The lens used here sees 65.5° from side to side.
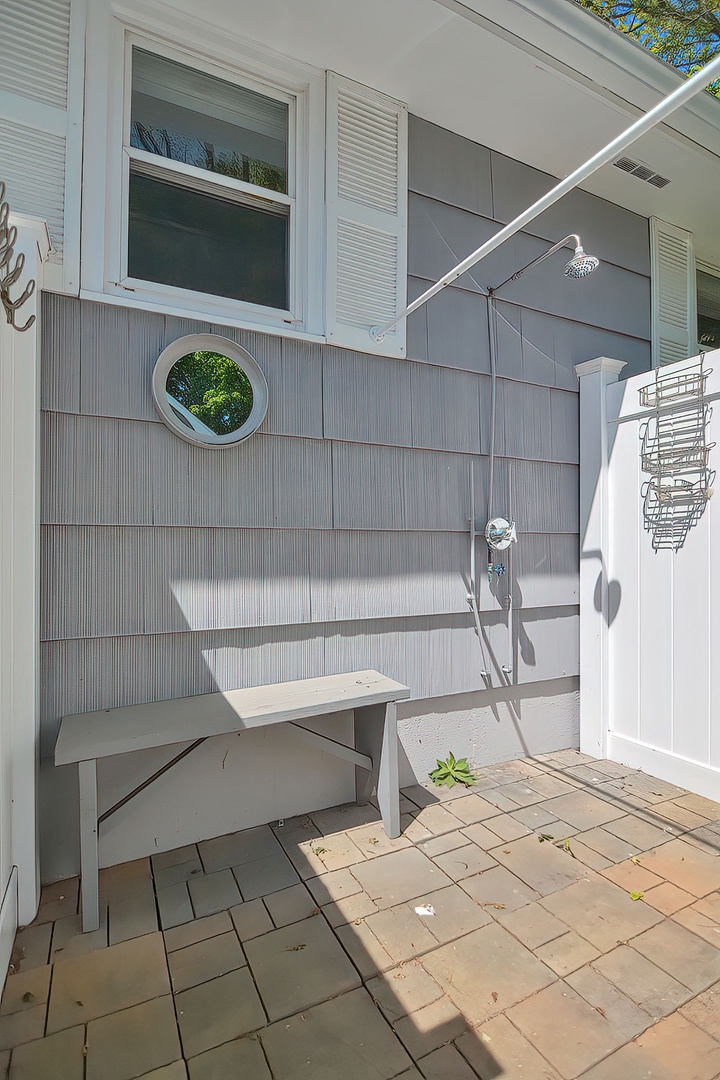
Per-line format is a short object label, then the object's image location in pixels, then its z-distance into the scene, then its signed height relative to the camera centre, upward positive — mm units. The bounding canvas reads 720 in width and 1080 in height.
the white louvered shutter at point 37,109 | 1964 +1553
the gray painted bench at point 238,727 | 1777 -629
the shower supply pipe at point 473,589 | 2875 -213
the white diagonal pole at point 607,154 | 1381 +1145
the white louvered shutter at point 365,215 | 2535 +1552
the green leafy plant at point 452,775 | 2779 -1139
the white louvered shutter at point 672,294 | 3611 +1678
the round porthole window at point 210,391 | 2186 +630
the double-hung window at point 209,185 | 2230 +1527
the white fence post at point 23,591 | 1729 -144
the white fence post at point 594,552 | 3146 -21
